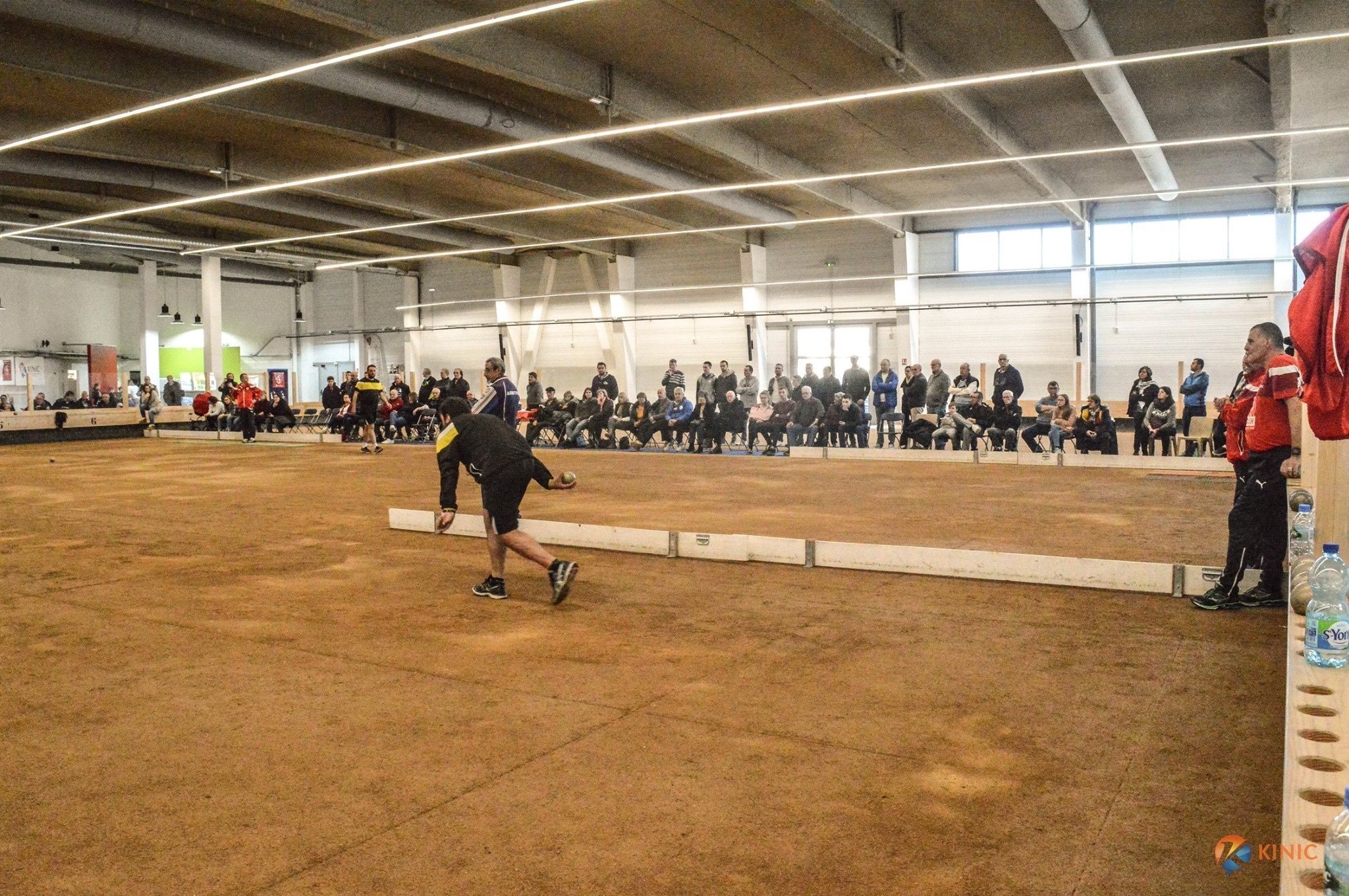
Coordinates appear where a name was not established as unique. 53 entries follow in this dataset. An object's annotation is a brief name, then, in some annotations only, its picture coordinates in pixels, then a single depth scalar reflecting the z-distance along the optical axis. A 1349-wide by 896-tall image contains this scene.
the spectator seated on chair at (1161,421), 13.81
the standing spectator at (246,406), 19.64
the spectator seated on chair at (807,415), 16.20
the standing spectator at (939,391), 15.88
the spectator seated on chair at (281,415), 21.77
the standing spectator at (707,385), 17.17
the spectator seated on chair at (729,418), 16.56
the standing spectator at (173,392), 26.20
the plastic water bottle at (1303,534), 4.28
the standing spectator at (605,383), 17.92
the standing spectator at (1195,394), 13.91
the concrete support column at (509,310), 25.28
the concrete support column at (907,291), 20.64
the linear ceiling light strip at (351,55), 6.87
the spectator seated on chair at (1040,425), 14.20
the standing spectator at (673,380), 17.41
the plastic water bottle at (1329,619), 2.70
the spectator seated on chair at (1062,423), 13.92
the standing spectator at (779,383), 16.86
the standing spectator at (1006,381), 14.52
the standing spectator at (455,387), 16.28
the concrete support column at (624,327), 23.94
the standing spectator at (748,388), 18.22
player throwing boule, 5.34
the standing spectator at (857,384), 16.78
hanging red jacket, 2.65
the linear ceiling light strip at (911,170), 10.12
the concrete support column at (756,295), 22.11
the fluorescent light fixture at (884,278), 18.09
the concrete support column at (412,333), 27.78
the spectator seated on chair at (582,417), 17.69
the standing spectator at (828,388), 16.89
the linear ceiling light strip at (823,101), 7.66
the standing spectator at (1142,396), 14.12
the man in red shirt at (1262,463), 4.63
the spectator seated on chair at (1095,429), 13.76
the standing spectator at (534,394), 18.72
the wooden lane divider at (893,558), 5.36
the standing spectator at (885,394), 16.41
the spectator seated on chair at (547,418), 18.22
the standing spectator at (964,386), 15.37
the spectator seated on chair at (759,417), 16.47
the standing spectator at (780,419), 16.25
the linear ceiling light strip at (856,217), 12.76
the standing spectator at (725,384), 17.17
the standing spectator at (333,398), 20.41
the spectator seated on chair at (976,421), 14.59
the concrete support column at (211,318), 23.80
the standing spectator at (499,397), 7.63
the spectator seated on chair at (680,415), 16.81
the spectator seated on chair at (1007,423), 14.36
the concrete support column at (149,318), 26.77
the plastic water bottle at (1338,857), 1.54
